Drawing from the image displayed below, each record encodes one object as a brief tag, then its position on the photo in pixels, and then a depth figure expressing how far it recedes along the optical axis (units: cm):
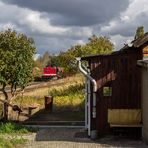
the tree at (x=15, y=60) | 2206
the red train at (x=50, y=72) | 5850
